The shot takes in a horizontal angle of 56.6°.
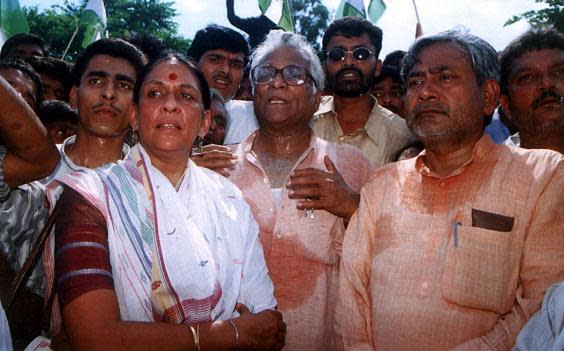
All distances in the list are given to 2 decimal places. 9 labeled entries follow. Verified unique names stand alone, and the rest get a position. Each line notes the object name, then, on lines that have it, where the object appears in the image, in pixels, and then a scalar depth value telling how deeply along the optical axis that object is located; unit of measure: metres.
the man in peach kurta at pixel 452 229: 2.42
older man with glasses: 3.07
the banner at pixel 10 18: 6.84
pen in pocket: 2.51
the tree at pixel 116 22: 25.44
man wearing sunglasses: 4.48
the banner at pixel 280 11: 7.62
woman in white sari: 2.10
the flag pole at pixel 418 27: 6.89
